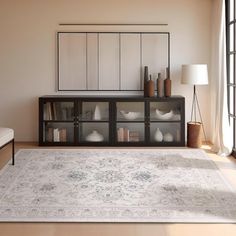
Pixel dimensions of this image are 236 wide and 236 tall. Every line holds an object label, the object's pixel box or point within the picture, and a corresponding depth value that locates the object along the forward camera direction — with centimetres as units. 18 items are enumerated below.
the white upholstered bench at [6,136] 308
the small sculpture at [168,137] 432
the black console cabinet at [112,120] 428
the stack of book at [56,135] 435
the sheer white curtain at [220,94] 386
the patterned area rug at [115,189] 224
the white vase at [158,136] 431
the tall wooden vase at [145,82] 436
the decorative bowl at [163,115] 430
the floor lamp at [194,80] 413
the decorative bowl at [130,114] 431
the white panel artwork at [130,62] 449
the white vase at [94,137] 434
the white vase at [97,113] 432
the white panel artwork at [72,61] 450
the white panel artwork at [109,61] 449
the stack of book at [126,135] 432
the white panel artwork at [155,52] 449
